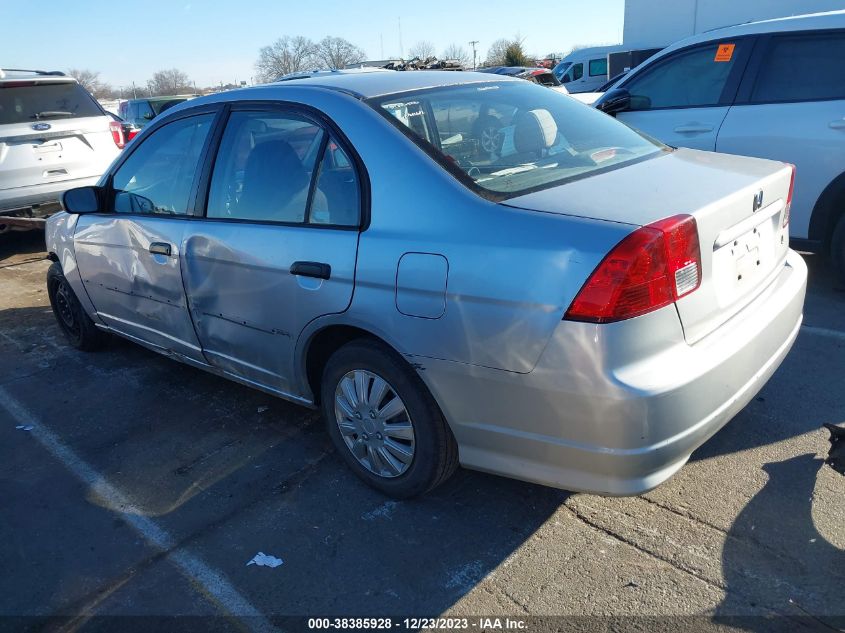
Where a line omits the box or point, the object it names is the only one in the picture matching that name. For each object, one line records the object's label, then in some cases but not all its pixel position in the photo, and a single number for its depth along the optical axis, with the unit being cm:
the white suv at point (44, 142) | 730
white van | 2370
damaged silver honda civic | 219
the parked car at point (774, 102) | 473
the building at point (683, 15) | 2073
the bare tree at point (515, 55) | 4216
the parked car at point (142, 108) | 1714
